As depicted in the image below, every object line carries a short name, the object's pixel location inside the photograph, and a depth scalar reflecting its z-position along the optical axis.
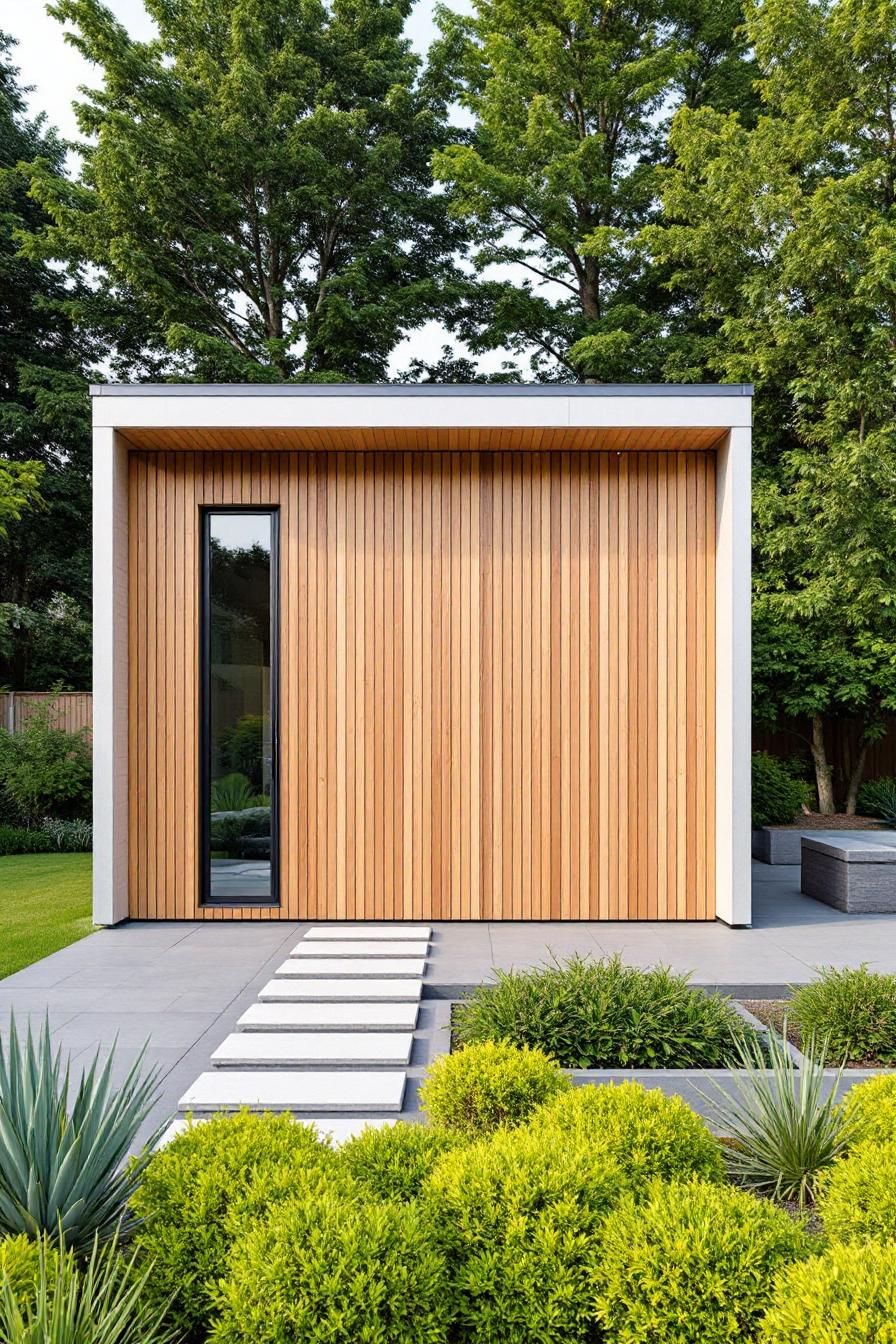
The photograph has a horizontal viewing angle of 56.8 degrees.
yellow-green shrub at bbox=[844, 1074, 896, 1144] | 2.39
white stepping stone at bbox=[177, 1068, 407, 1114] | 3.18
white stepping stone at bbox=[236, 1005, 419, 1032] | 3.95
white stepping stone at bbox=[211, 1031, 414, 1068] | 3.56
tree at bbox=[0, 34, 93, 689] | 14.89
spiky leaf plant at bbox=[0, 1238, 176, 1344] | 1.54
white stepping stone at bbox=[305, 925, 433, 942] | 5.65
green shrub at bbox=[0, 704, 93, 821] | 10.40
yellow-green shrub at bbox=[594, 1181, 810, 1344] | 1.71
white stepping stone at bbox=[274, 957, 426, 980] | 4.72
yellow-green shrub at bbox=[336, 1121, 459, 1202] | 2.10
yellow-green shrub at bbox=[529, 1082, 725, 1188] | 2.19
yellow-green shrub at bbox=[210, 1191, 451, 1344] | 1.65
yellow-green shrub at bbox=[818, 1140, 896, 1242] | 1.95
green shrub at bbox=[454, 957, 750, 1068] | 3.47
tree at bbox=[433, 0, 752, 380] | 12.96
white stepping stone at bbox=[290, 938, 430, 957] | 5.20
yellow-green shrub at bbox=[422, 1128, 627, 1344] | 1.80
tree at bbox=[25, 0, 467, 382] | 13.20
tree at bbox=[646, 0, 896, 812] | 9.66
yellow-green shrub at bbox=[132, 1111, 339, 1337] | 1.87
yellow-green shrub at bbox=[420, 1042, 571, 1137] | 2.68
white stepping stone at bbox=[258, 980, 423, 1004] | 4.31
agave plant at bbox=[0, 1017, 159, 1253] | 1.99
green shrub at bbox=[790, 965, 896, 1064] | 3.52
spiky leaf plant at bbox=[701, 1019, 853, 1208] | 2.51
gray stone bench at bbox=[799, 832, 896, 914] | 6.52
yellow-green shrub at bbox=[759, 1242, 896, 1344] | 1.52
